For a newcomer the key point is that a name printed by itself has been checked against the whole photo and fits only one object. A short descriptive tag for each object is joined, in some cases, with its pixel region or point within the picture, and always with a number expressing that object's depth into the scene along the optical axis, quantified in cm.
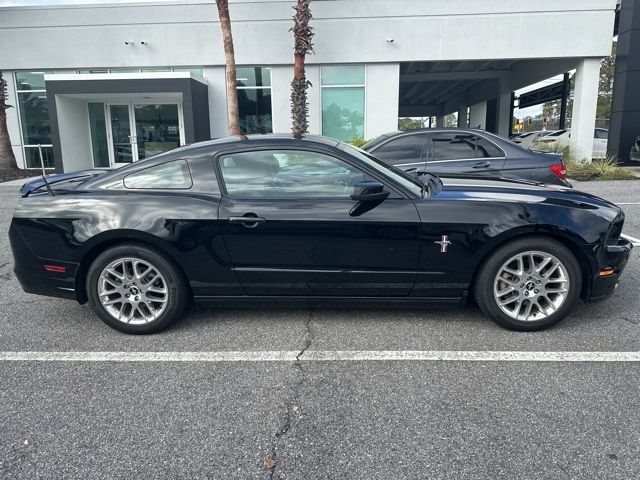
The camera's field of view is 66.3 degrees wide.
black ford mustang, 356
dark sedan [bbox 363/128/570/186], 674
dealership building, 1606
